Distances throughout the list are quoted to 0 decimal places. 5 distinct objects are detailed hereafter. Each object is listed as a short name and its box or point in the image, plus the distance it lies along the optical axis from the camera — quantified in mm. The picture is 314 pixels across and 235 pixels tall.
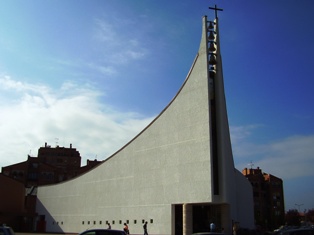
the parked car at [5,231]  13480
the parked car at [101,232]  15853
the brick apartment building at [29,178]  48216
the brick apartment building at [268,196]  83312
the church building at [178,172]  29281
